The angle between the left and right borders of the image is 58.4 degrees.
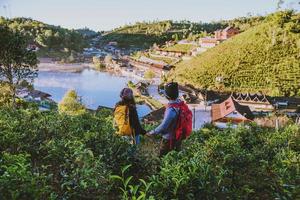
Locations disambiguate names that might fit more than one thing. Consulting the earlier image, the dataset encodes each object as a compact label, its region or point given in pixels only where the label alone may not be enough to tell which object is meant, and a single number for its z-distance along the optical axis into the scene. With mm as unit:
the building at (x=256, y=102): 33891
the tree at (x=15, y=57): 15373
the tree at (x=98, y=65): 76759
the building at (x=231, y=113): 26613
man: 3607
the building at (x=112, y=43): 114435
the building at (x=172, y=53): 71950
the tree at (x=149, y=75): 58788
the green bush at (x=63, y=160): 2080
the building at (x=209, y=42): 61493
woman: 4077
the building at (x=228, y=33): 63712
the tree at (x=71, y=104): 26862
